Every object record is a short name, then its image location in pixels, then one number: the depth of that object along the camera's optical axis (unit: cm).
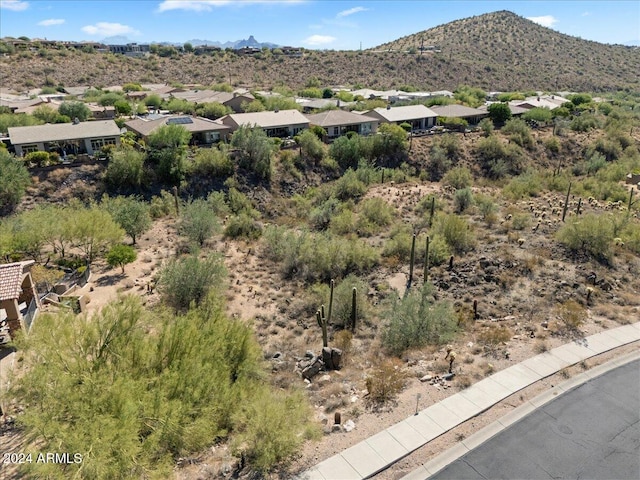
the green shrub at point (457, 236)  3069
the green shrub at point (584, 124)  6512
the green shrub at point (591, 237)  2783
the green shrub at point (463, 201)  3922
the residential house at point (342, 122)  5585
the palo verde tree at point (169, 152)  4309
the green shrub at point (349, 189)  4381
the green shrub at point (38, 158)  4072
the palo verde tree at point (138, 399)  1034
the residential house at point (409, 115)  5925
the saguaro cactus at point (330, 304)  2252
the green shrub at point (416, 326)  2009
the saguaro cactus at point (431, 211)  3516
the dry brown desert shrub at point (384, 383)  1609
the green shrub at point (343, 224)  3538
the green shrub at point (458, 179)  4768
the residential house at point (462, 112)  6419
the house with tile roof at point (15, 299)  1703
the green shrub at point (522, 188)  4338
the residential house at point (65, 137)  4225
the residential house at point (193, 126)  4856
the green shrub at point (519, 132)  5881
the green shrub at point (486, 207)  3642
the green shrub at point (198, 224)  3222
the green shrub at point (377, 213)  3666
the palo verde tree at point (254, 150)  4675
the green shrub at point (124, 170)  4138
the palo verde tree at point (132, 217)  3175
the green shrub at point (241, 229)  3488
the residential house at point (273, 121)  5231
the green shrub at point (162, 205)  3883
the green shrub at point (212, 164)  4500
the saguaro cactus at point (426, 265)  2562
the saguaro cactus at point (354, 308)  2203
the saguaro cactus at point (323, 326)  1942
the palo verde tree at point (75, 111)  5453
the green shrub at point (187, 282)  2353
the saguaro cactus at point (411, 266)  2633
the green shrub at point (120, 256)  2731
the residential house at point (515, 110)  6770
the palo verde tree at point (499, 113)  6400
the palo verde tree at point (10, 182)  3644
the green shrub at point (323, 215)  3719
